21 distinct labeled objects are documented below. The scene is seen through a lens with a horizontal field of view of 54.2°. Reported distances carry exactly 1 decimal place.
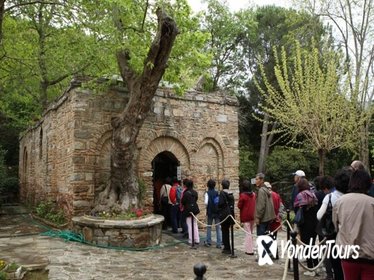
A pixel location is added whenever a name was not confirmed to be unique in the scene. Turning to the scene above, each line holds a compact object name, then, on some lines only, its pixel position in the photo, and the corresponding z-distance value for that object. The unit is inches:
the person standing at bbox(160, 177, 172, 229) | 443.8
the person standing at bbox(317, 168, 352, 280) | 196.2
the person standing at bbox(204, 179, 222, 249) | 357.7
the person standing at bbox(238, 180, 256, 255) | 321.4
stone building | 407.2
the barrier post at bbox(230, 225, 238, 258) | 319.0
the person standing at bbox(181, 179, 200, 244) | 369.1
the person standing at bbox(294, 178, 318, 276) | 258.1
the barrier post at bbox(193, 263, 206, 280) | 123.0
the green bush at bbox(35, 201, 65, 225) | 433.4
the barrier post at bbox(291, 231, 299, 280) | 194.6
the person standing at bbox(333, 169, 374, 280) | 135.6
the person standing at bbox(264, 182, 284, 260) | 319.6
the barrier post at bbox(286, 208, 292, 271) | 281.3
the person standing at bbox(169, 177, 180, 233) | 417.9
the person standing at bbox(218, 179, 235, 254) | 334.0
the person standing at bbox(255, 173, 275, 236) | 300.5
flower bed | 341.4
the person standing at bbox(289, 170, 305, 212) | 295.7
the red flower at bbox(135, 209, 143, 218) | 369.1
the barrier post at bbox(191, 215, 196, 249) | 362.0
